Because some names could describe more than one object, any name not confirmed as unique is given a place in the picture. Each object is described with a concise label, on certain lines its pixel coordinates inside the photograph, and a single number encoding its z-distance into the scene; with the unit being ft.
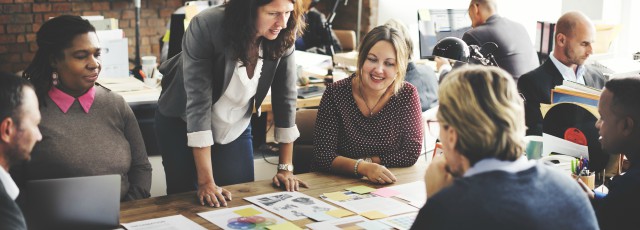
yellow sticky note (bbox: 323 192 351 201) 7.22
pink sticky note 7.39
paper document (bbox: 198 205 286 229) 6.37
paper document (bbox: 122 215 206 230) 6.26
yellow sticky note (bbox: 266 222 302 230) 6.30
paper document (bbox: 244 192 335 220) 6.75
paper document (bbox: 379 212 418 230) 6.47
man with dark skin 5.66
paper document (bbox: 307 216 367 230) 6.37
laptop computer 5.91
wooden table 6.60
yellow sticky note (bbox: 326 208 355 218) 6.71
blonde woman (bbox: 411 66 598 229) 4.35
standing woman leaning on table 7.30
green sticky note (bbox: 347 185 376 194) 7.48
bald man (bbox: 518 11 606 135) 11.73
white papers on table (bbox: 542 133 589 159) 7.84
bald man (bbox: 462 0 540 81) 14.99
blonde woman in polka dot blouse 8.57
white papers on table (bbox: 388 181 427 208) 7.20
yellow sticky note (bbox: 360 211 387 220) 6.68
